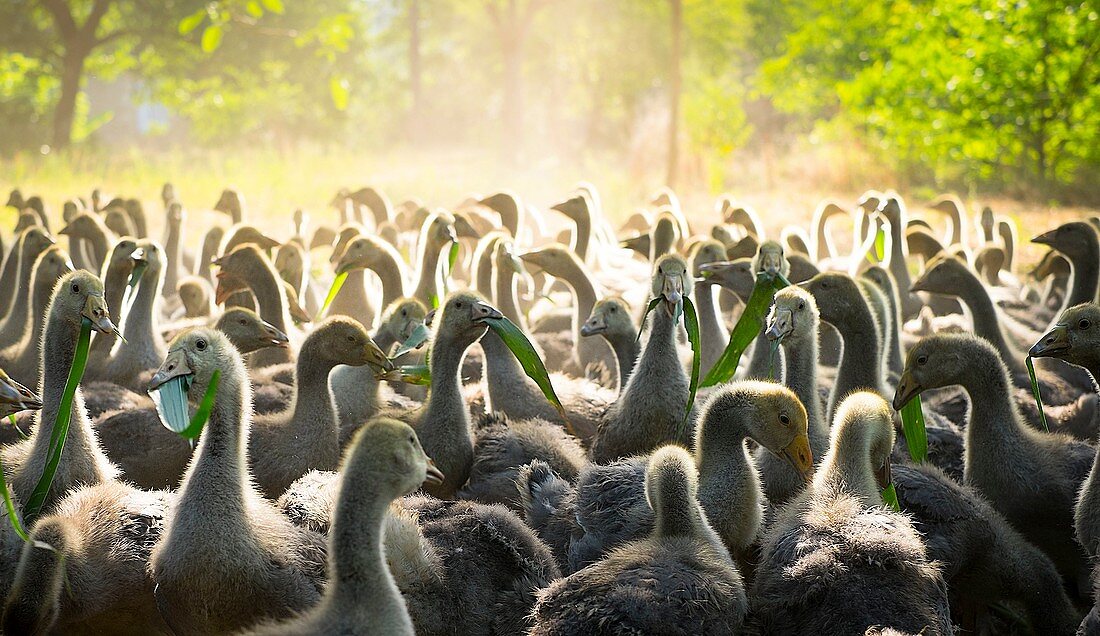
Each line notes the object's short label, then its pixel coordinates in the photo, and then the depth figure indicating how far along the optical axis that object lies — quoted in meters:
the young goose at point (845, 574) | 4.09
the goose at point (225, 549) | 4.12
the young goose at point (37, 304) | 7.09
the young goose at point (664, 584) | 3.78
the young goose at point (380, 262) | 8.11
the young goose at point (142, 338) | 7.09
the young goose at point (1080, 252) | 8.42
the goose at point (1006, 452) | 5.61
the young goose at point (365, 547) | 3.58
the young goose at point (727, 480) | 4.82
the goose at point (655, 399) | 6.02
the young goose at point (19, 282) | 7.95
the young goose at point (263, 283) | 7.63
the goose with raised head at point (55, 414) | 5.00
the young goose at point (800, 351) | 5.59
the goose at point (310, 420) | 5.52
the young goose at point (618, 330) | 6.83
